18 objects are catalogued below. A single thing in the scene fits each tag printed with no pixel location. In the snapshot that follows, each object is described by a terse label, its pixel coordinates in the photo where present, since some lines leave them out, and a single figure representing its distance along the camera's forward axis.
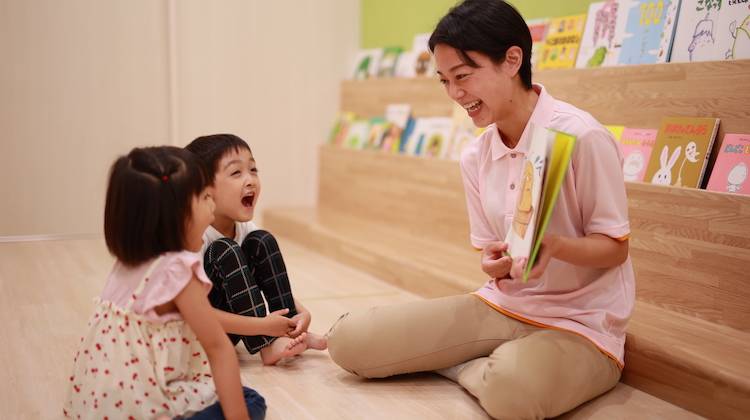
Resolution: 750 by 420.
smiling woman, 1.53
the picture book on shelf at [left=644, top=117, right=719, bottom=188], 2.10
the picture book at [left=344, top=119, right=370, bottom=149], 4.02
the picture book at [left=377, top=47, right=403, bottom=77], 3.96
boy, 1.81
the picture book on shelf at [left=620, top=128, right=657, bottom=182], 2.27
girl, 1.30
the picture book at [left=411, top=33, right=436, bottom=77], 3.63
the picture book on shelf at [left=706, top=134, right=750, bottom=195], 1.98
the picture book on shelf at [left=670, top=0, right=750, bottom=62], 2.11
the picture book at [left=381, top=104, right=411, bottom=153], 3.71
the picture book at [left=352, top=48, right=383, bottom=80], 4.17
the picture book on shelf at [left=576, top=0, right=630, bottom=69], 2.57
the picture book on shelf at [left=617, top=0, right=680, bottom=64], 2.36
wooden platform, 1.70
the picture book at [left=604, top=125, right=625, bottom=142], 2.38
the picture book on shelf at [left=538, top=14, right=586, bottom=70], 2.75
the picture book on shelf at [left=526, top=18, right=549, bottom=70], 2.91
